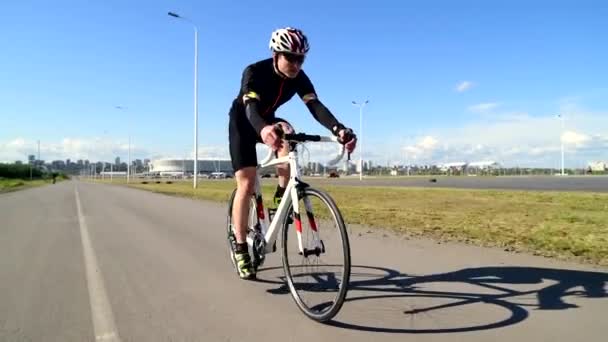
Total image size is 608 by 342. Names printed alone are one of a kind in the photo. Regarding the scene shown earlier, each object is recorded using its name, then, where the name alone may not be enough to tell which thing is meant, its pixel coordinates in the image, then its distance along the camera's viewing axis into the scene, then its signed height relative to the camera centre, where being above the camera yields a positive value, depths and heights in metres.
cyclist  4.02 +0.54
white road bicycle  3.67 -0.51
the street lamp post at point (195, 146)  36.46 +2.25
